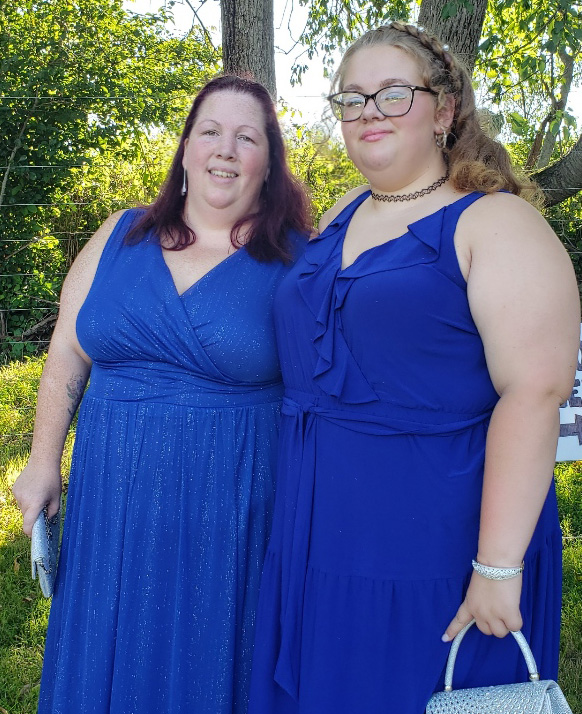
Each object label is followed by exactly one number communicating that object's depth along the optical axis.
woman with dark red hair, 2.08
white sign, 3.31
